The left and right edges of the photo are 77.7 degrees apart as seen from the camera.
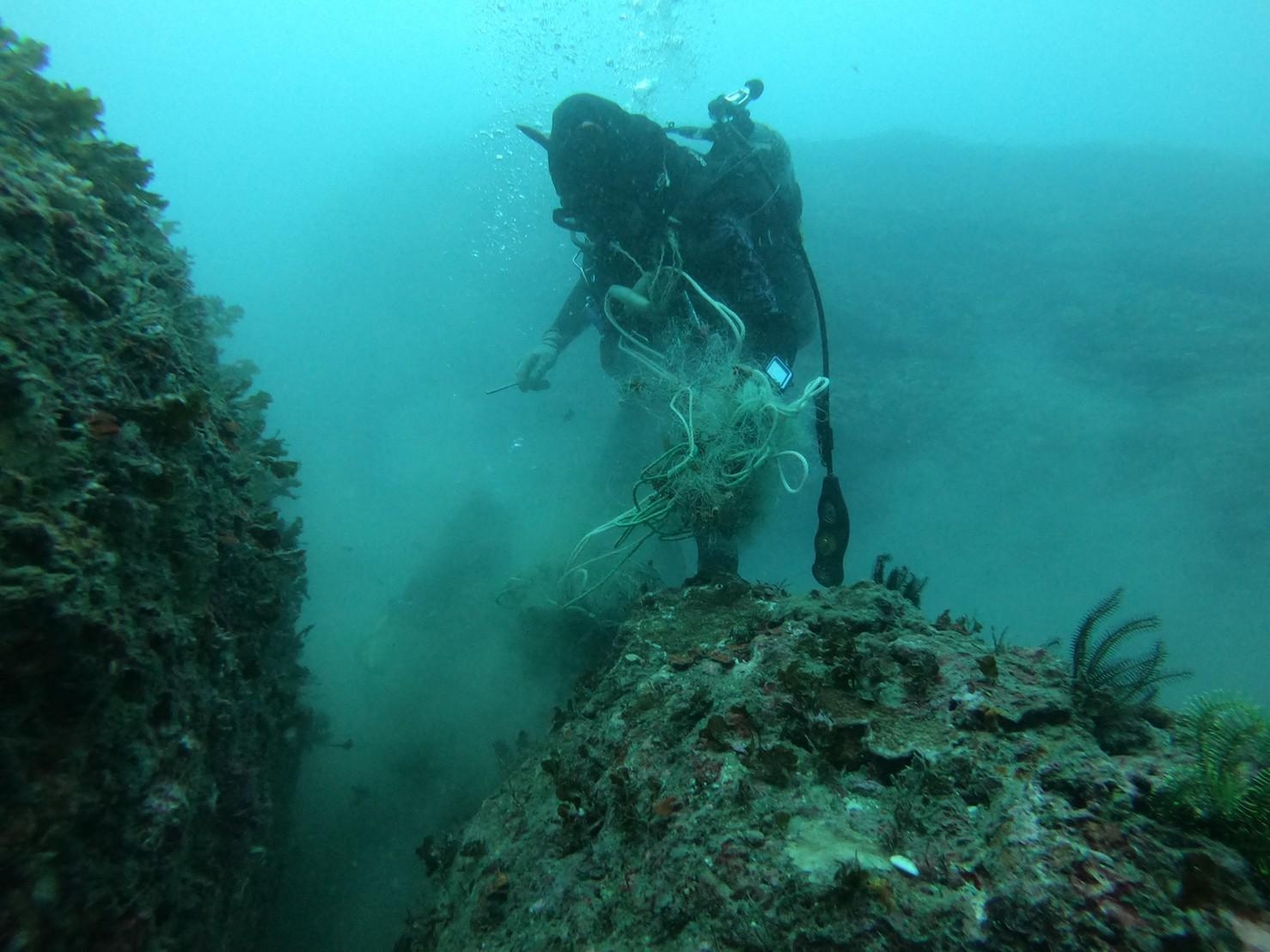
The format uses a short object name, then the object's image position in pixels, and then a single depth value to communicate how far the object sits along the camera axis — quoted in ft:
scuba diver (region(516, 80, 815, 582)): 5.18
